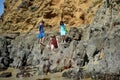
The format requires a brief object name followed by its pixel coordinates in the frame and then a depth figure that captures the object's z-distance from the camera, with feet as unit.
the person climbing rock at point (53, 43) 67.10
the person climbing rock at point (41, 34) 73.31
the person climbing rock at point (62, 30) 69.31
